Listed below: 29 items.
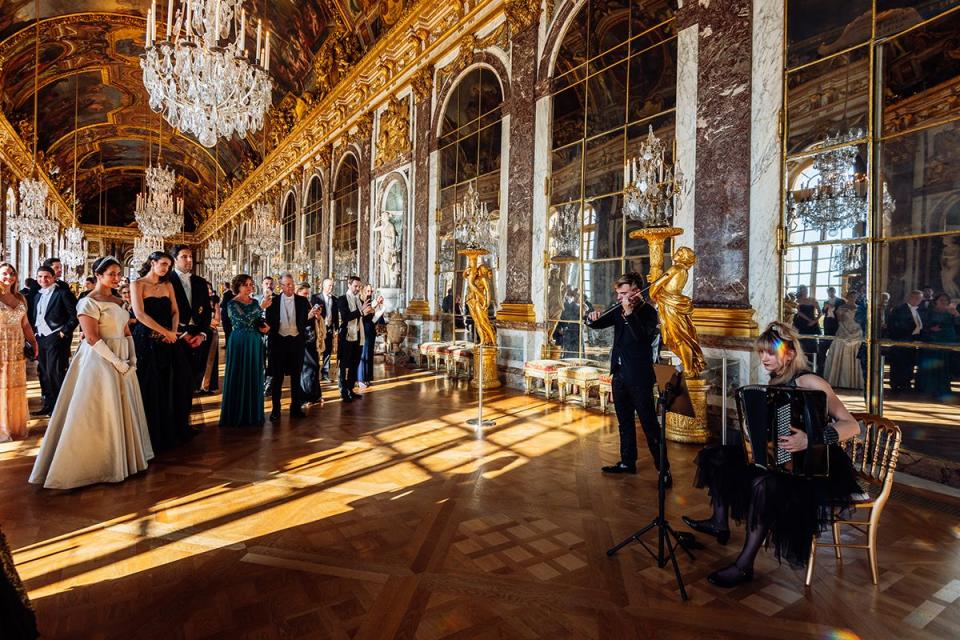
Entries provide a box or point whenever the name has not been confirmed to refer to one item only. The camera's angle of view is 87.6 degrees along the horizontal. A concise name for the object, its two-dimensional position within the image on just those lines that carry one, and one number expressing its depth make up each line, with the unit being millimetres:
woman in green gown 5508
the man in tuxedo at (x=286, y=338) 5949
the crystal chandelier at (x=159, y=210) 11516
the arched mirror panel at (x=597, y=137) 6562
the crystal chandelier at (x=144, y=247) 12680
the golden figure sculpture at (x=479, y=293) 8094
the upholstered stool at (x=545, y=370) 7223
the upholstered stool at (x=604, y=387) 6285
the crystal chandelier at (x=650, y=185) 5457
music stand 2607
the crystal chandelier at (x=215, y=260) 14825
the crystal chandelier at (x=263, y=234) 11133
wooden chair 2434
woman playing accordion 2270
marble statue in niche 12477
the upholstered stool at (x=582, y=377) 6707
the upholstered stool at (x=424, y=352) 10062
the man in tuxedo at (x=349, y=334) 7074
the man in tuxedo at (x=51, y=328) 6070
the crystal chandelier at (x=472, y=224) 7945
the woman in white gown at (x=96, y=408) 3553
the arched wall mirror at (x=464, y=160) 9383
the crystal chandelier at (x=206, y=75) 4438
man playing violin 3967
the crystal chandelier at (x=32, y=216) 11922
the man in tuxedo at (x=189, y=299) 5062
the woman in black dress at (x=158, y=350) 4492
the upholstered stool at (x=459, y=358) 9125
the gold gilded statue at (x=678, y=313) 5117
